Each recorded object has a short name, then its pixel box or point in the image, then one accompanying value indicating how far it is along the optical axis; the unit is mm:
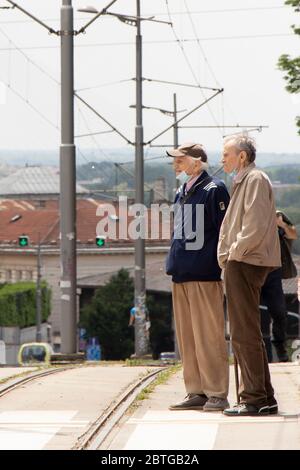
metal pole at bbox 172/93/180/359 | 63359
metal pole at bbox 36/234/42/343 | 98500
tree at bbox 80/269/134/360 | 101000
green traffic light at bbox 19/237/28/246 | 62112
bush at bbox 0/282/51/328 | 115750
